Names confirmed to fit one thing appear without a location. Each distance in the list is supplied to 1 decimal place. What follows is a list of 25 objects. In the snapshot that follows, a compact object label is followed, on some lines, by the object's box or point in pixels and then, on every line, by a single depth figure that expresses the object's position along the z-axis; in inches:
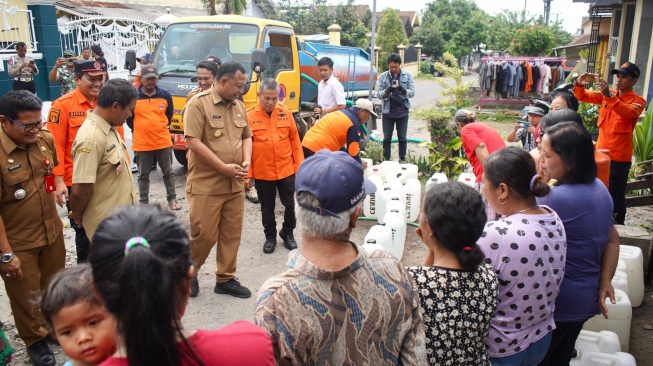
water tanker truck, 275.0
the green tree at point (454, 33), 1553.9
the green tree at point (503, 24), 1273.1
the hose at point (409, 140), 400.1
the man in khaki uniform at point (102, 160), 122.2
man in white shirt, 315.9
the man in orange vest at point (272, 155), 193.0
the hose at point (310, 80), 357.1
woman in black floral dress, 70.4
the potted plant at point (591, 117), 299.3
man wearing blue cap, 56.5
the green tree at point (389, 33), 1315.2
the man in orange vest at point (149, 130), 236.5
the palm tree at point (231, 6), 913.5
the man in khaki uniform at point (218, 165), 151.5
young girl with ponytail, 41.6
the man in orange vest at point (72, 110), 161.8
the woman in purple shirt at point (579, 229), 92.0
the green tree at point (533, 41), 874.8
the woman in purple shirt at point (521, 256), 77.9
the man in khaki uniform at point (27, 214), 116.7
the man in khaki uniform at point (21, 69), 362.9
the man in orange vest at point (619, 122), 199.5
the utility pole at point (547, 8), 1721.2
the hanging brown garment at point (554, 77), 658.8
